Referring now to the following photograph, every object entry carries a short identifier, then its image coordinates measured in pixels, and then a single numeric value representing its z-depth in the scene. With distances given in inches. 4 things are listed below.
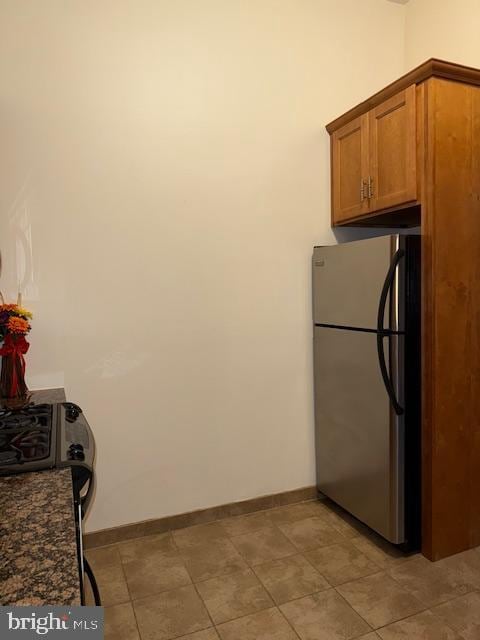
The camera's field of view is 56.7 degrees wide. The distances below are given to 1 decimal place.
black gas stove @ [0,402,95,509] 47.8
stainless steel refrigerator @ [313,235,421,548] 84.4
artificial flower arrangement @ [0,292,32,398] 79.5
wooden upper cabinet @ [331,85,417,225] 85.0
